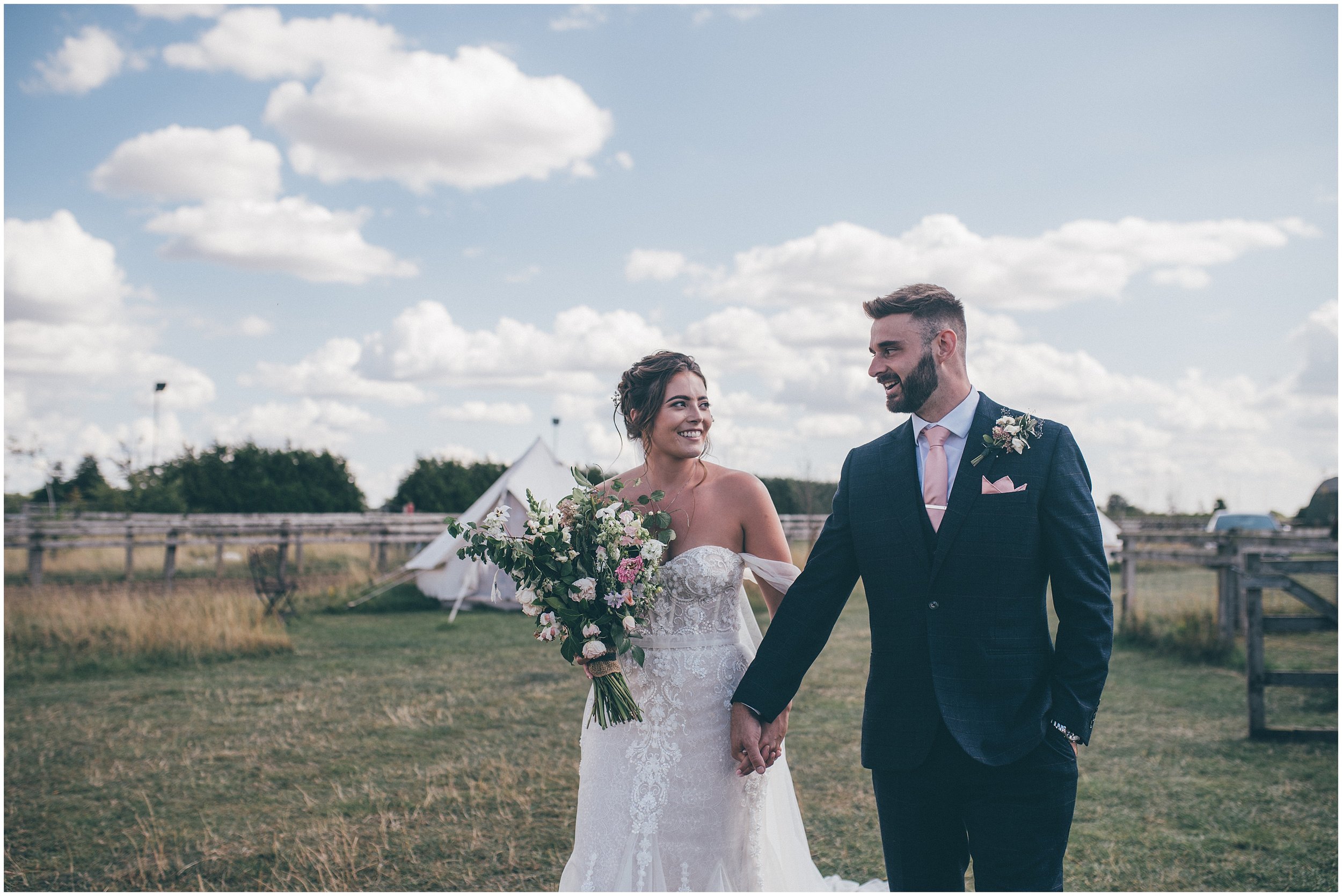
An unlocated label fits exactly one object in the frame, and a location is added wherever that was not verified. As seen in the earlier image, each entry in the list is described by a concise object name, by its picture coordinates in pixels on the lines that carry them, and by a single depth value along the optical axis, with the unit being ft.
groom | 8.52
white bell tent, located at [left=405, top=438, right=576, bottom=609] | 50.11
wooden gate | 22.88
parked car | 79.10
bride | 11.01
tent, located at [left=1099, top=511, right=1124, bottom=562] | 56.37
